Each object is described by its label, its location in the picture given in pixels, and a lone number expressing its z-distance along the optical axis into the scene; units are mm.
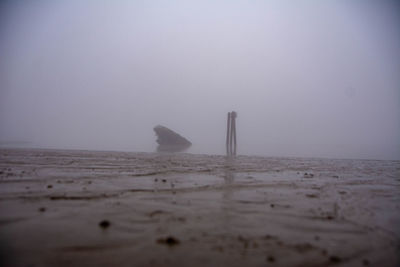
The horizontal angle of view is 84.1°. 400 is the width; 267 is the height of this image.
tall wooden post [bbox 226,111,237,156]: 28123
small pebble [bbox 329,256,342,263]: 1782
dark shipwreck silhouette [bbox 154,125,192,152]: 35094
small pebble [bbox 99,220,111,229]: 2283
